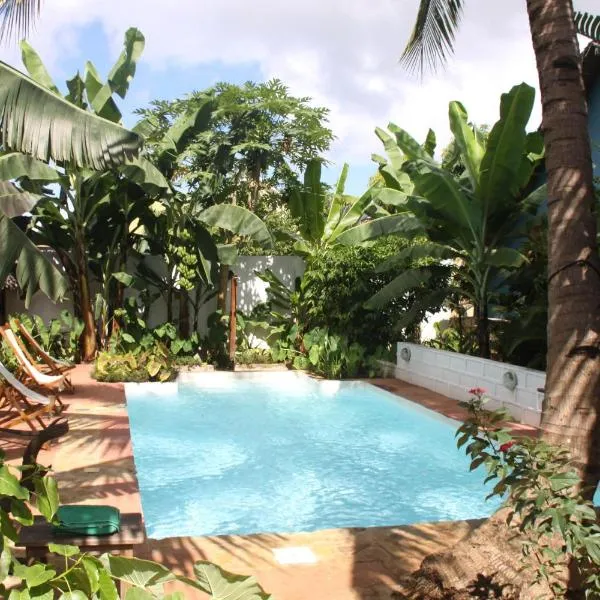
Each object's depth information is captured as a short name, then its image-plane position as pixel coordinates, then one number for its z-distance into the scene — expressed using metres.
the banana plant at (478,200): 9.16
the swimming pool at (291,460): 6.23
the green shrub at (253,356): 14.11
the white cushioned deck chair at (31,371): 7.59
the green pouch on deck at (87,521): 3.18
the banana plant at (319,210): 14.35
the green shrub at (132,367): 11.48
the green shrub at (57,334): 12.88
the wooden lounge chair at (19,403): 6.65
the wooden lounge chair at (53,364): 8.73
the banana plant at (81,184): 10.95
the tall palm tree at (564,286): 3.16
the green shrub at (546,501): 2.57
